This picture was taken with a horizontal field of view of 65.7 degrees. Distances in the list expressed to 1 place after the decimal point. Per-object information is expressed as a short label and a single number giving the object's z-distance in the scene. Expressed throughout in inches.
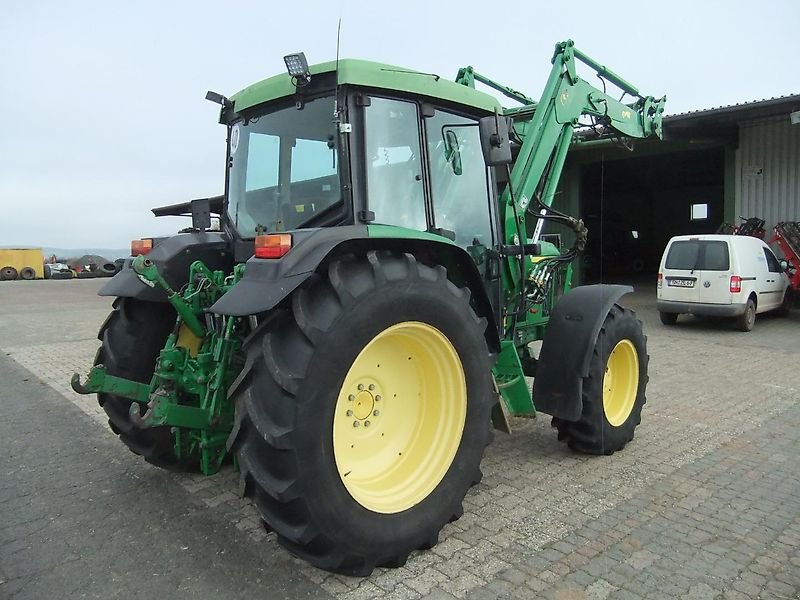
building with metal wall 589.9
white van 450.6
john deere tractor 107.9
